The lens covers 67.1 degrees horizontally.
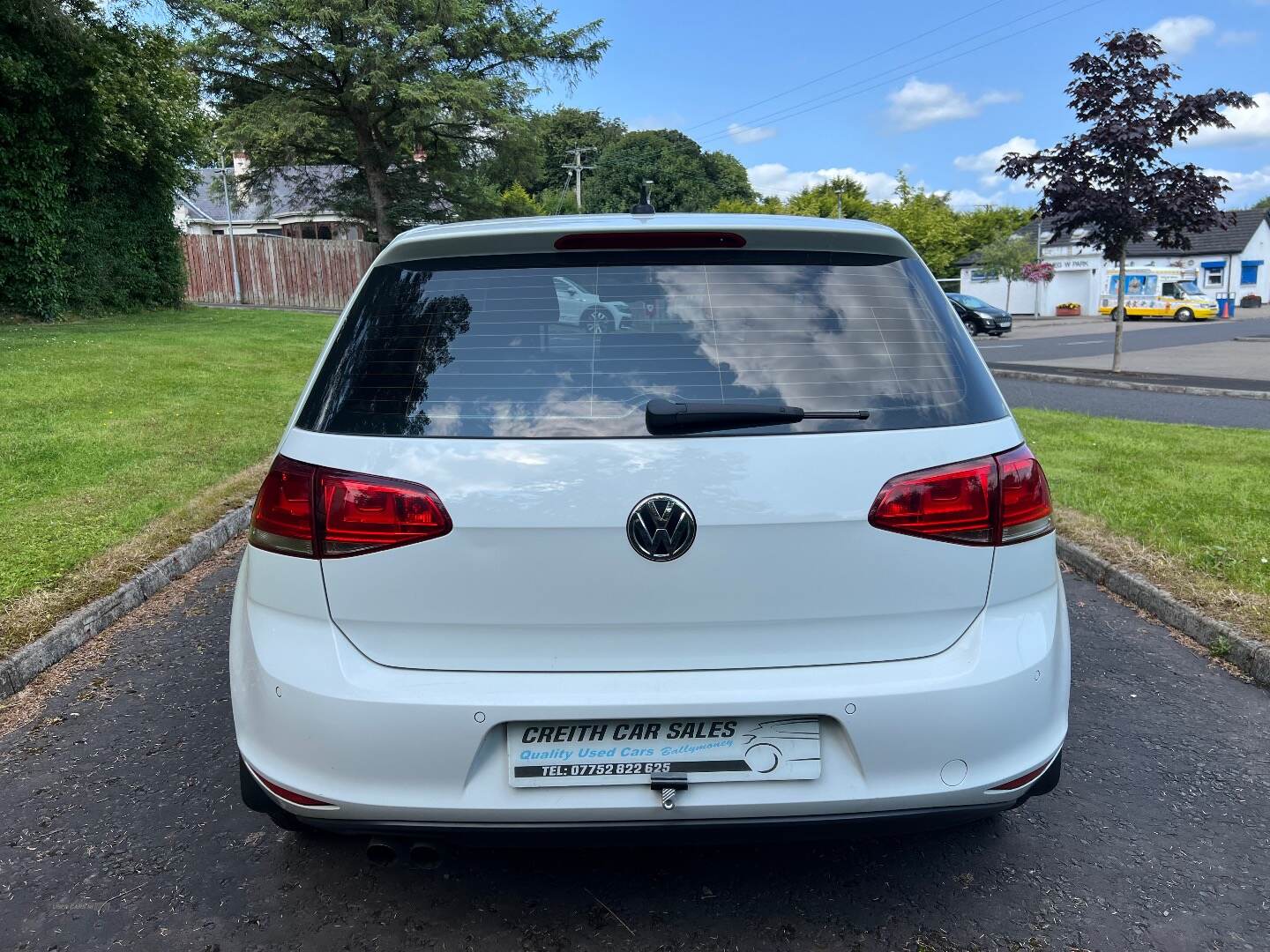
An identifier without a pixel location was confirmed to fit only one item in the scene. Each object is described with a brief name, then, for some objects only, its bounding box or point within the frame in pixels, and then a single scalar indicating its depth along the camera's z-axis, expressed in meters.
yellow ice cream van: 46.16
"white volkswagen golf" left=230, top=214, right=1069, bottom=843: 2.07
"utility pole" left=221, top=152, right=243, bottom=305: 32.31
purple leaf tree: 15.95
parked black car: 33.09
